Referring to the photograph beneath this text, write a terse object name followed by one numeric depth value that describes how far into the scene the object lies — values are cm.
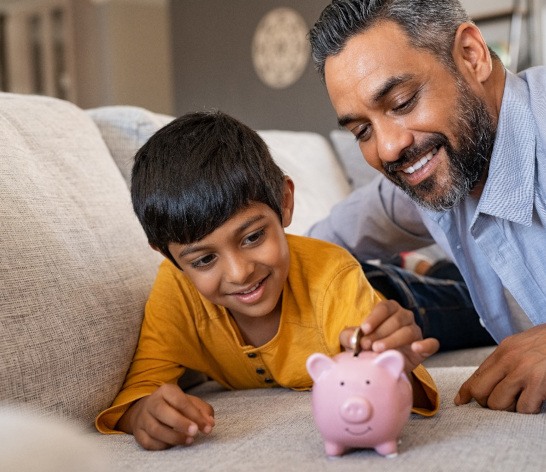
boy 119
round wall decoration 603
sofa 90
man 142
